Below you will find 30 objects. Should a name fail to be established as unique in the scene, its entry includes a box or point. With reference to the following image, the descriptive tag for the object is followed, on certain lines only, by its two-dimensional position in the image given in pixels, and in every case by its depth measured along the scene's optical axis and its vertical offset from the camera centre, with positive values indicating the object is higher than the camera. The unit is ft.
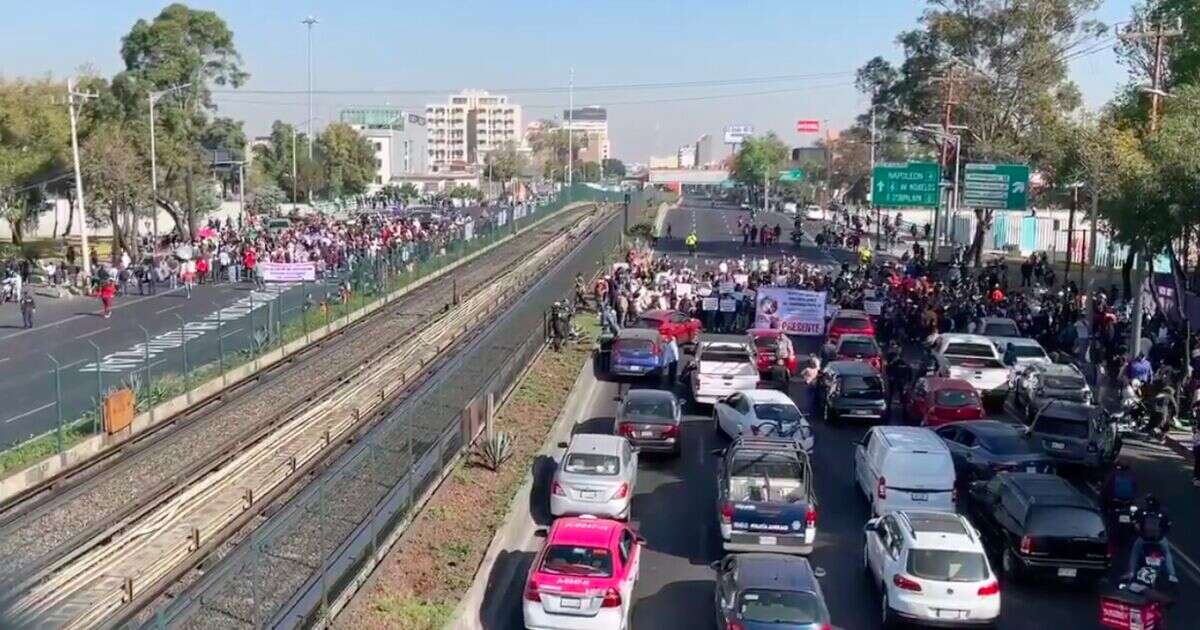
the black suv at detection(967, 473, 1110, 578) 49.83 -14.49
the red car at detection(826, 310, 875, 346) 105.81 -12.89
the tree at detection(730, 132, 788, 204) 498.69 +7.02
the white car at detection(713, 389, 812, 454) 71.05 -14.25
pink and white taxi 44.01 -14.86
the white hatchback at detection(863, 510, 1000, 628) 44.62 -14.71
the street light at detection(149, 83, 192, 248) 182.39 +0.02
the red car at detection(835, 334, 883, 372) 96.07 -13.56
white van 57.98 -14.18
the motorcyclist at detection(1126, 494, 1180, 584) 47.85 -14.04
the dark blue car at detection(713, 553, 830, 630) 41.04 -14.43
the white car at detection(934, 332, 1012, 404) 88.94 -13.55
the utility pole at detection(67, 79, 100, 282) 144.25 -2.11
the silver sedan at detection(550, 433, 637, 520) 57.93 -14.67
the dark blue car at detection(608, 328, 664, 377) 97.45 -14.46
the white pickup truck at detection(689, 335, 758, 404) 86.48 -13.82
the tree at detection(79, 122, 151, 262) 182.70 -1.39
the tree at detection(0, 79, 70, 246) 165.68 +3.19
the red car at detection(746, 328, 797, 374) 97.30 -13.68
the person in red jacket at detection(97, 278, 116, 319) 126.31 -13.49
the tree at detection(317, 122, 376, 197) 386.73 +3.45
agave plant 68.46 -15.73
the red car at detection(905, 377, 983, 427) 77.51 -14.22
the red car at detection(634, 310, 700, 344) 112.47 -13.90
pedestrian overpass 628.69 -0.52
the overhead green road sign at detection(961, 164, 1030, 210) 165.37 -0.59
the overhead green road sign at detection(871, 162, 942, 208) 176.96 -0.83
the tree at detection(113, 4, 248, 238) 205.36 +15.34
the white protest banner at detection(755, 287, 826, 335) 116.67 -12.64
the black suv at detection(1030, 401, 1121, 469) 68.59 -14.40
